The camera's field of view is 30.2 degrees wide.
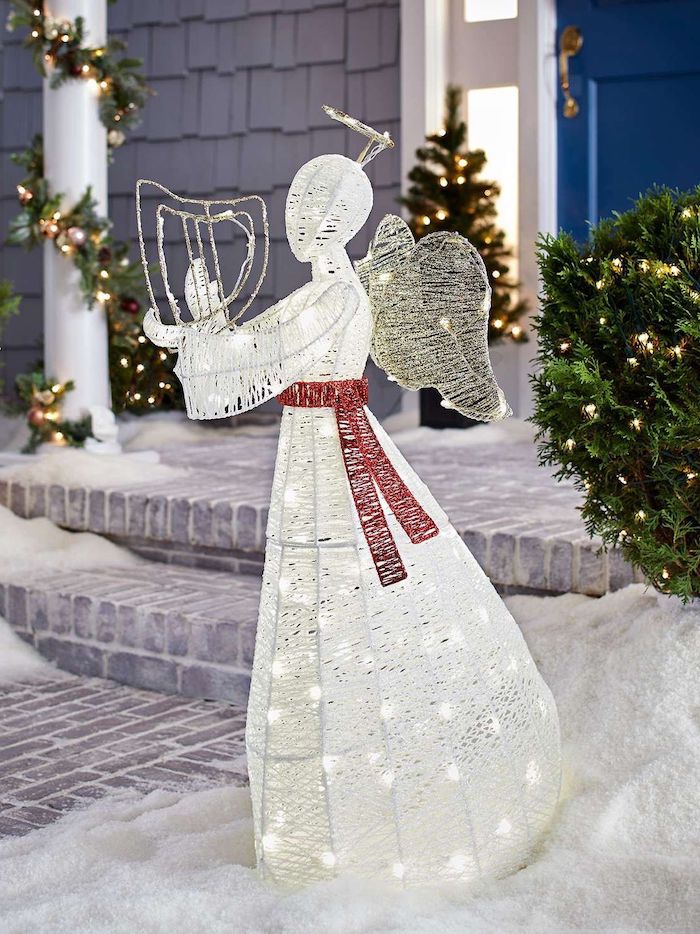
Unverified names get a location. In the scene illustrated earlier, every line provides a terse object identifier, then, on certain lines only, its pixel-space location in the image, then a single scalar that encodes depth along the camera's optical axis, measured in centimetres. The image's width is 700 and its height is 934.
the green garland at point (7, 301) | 435
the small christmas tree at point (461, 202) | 592
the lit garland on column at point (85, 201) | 508
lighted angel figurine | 207
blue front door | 564
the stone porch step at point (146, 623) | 362
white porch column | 514
